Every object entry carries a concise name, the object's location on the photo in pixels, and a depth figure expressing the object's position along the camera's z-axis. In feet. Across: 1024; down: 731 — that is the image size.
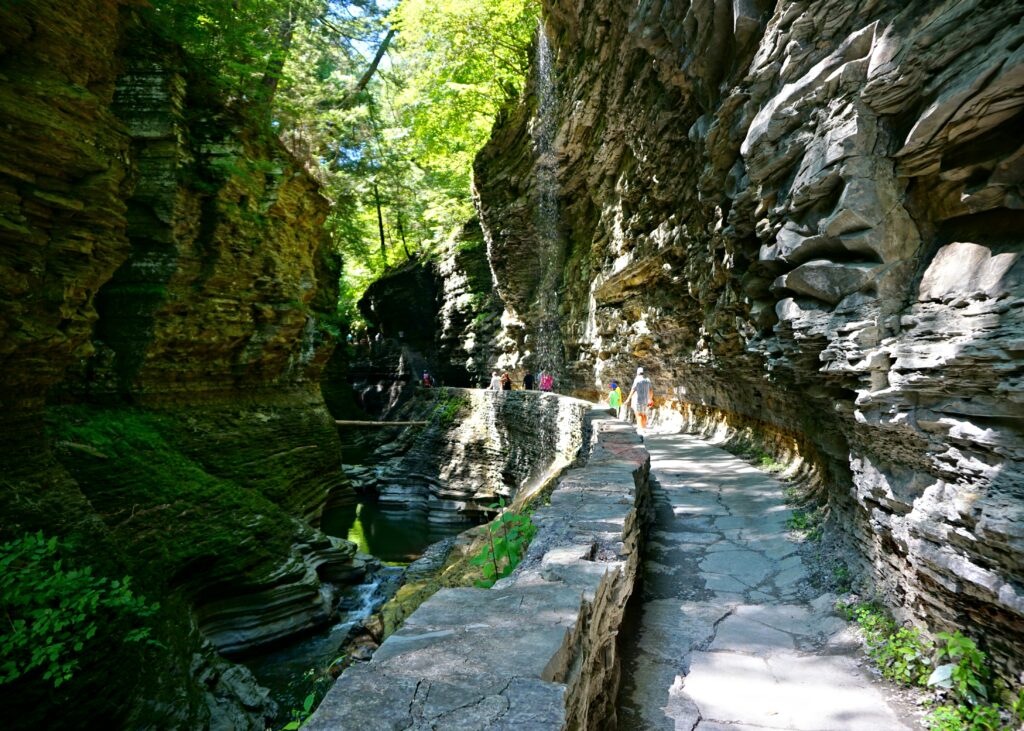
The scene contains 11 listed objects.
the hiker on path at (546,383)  63.93
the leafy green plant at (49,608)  16.74
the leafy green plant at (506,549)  12.07
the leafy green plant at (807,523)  16.94
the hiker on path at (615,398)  44.50
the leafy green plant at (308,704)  10.59
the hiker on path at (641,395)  43.06
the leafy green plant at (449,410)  68.74
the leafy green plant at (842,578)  13.62
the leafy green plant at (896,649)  9.93
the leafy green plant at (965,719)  8.21
